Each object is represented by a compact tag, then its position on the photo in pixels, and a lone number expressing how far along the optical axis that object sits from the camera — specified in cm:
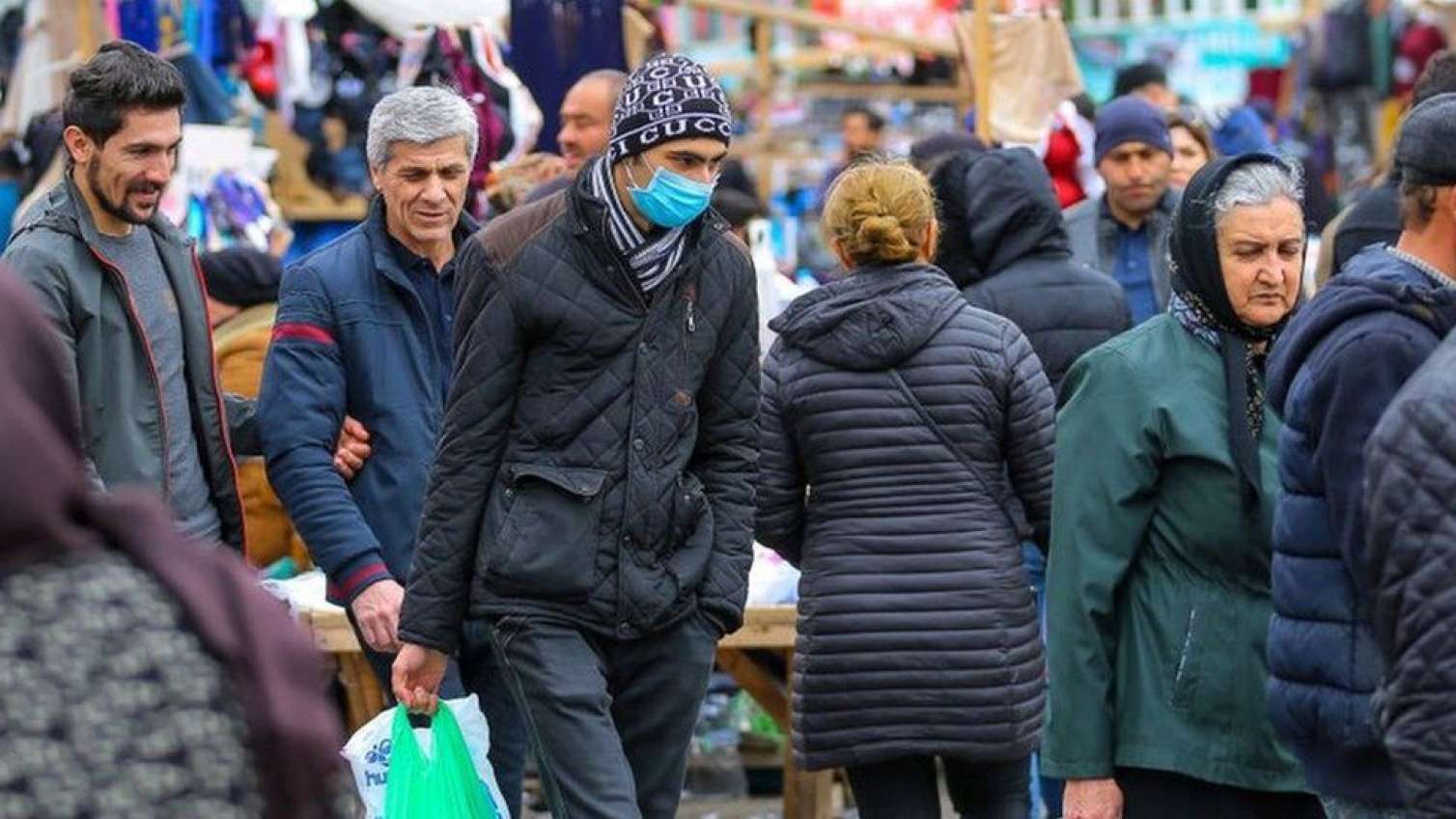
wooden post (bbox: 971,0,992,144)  1242
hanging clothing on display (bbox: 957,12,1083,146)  1271
